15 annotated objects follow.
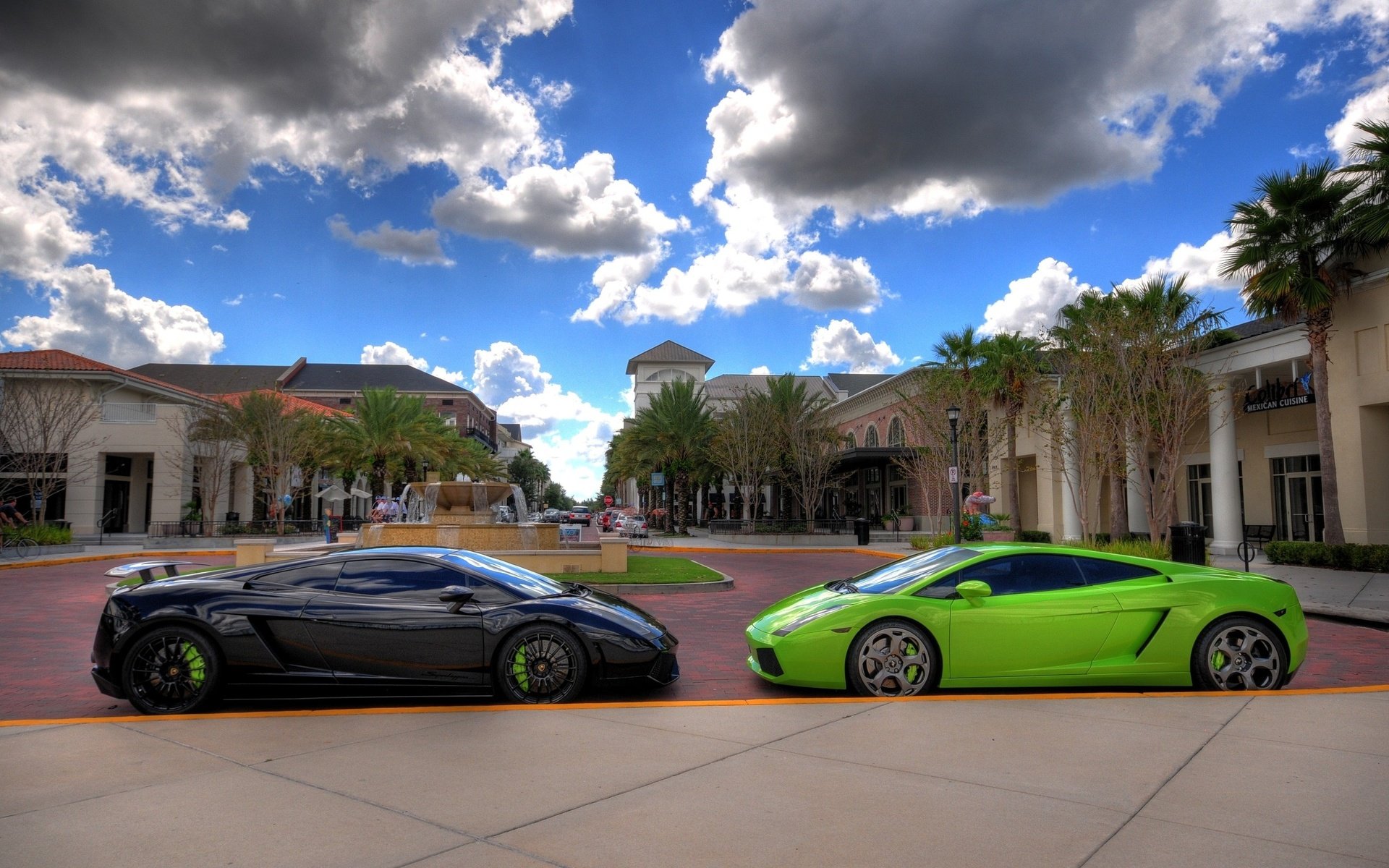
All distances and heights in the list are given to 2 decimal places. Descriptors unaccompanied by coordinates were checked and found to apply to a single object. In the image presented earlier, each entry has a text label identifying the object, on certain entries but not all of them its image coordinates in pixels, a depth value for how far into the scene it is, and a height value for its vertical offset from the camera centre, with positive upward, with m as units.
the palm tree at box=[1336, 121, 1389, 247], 21.20 +7.50
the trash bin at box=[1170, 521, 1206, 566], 16.59 -0.67
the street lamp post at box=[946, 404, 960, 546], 24.56 +1.19
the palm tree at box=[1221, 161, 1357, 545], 22.69 +6.38
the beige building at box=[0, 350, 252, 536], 42.09 +3.02
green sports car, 7.03 -1.00
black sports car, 6.63 -0.93
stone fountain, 20.47 -0.38
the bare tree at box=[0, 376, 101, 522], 33.06 +3.30
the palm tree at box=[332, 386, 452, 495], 45.69 +3.87
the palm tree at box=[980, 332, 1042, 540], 32.06 +4.84
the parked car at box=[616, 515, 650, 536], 43.75 -0.84
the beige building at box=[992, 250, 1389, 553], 23.83 +1.98
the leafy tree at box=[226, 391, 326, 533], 41.31 +3.42
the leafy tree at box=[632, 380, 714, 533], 46.75 +3.95
